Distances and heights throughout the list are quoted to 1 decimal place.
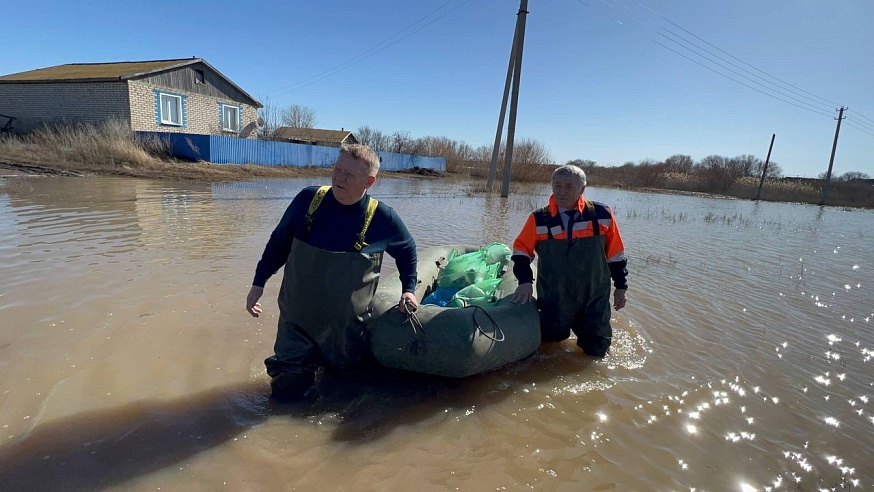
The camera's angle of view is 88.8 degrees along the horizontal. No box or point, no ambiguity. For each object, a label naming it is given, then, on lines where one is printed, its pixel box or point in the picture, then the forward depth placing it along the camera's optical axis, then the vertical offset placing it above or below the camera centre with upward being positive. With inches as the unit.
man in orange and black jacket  134.3 -23.7
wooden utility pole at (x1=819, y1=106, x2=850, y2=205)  1346.0 +50.8
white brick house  830.5 +113.0
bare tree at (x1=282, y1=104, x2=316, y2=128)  2001.7 +195.8
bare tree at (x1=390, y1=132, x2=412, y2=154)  1811.0 +109.8
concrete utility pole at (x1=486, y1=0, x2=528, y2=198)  741.9 +183.2
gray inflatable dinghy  116.0 -43.1
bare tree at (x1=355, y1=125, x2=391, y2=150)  1809.8 +120.2
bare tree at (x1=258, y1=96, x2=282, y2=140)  1302.9 +112.7
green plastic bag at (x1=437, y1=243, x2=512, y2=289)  169.8 -37.1
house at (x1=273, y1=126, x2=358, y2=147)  1592.3 +110.7
